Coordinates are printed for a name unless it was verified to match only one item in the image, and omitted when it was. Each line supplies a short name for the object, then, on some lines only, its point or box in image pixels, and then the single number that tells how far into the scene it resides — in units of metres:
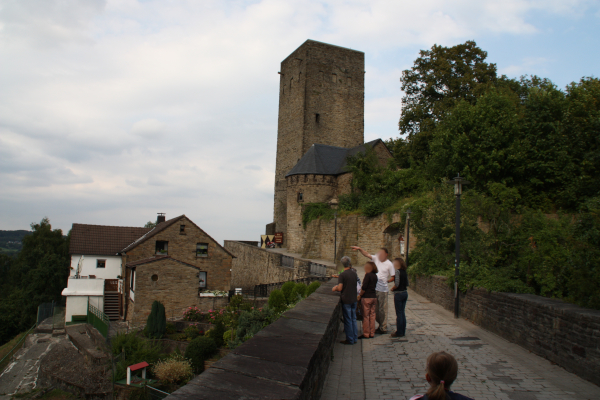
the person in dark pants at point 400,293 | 7.48
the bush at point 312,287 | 10.56
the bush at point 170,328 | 19.44
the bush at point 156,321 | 18.25
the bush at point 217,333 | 15.53
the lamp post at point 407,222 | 19.22
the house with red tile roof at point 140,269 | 23.33
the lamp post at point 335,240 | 27.24
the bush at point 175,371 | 13.65
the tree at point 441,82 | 25.58
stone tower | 43.03
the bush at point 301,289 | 11.65
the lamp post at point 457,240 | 10.09
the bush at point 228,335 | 13.35
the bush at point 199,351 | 13.95
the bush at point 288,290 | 11.68
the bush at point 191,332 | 17.81
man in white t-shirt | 7.77
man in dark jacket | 6.76
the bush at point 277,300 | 10.92
